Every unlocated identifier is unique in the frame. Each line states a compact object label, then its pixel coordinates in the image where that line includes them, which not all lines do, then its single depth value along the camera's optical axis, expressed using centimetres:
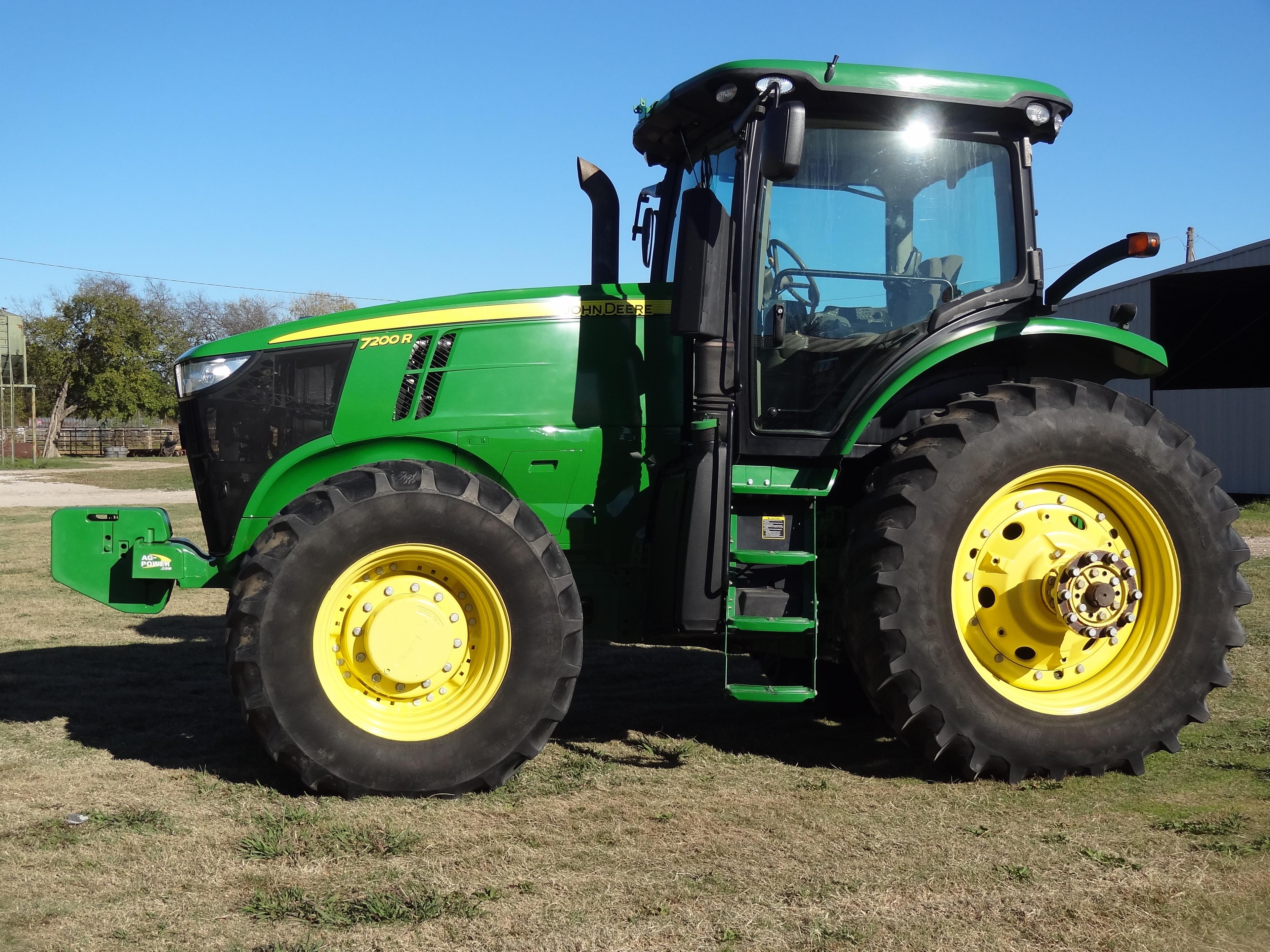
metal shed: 1817
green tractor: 414
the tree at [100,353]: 4872
